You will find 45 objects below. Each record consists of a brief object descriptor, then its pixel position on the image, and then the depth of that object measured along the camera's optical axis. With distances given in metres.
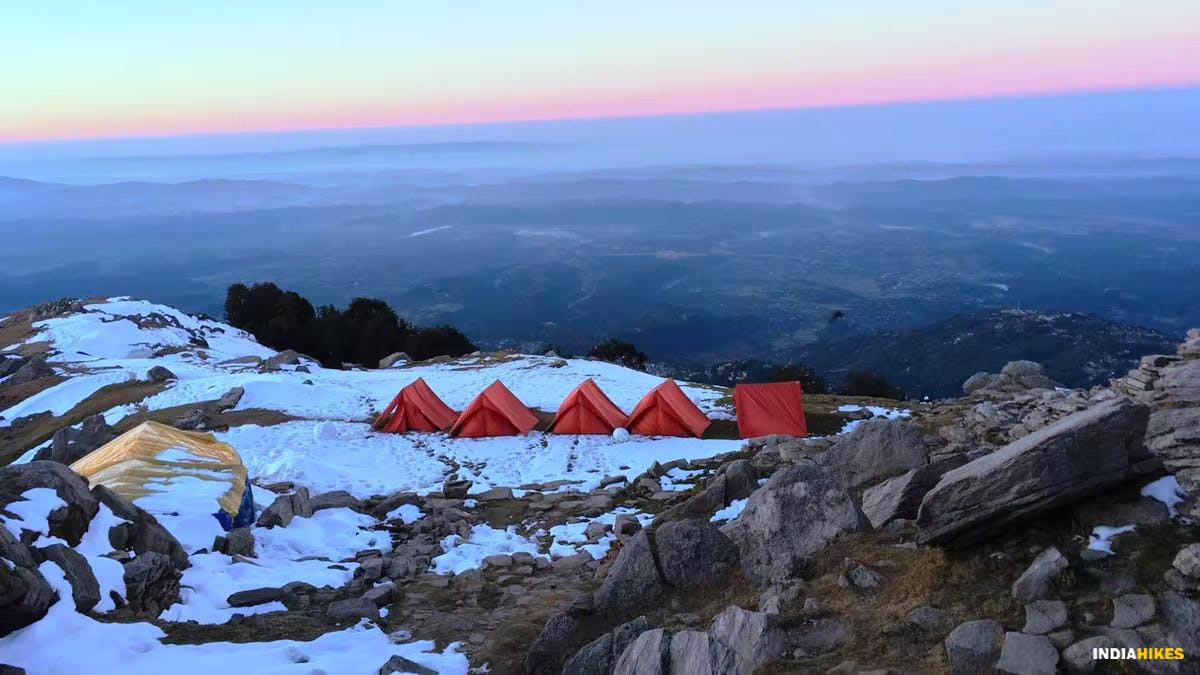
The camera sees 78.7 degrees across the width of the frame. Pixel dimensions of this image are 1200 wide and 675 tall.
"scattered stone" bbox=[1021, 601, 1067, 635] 6.54
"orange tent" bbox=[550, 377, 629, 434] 22.72
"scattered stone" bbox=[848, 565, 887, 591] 8.23
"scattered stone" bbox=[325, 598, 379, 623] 10.32
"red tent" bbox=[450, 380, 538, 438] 22.97
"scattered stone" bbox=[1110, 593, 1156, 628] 6.32
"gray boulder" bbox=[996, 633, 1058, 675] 6.07
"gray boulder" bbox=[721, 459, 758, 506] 13.77
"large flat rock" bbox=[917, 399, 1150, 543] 7.62
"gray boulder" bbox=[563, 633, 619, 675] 8.20
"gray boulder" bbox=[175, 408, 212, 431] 23.34
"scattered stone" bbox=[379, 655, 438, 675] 8.45
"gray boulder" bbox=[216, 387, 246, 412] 25.25
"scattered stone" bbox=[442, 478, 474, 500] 17.71
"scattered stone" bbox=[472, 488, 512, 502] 17.43
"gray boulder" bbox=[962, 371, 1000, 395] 26.60
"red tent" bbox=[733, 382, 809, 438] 22.41
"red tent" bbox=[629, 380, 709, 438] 22.48
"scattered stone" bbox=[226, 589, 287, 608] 10.46
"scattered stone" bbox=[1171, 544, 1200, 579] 6.53
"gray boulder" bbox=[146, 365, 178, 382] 29.61
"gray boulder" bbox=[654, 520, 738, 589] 9.79
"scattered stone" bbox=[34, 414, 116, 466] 20.47
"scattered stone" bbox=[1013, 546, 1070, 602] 7.02
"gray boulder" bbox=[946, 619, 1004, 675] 6.34
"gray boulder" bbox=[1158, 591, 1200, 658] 5.99
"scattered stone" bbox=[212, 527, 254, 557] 12.03
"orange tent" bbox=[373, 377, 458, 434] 23.66
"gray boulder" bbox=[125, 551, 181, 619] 9.64
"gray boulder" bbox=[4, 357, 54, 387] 33.44
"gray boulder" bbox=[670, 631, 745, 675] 7.09
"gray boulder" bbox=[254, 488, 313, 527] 13.93
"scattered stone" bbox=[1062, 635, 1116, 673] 5.98
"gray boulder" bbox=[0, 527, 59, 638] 7.71
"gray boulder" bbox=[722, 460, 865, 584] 9.48
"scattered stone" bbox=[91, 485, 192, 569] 10.48
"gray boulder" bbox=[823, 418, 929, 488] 12.09
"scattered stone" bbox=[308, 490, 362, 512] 16.00
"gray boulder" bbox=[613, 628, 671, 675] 7.44
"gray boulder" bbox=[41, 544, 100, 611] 8.93
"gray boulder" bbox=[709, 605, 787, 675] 7.13
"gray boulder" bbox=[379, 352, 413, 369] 38.28
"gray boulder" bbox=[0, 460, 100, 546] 9.80
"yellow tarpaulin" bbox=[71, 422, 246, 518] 13.17
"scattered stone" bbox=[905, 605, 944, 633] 7.15
